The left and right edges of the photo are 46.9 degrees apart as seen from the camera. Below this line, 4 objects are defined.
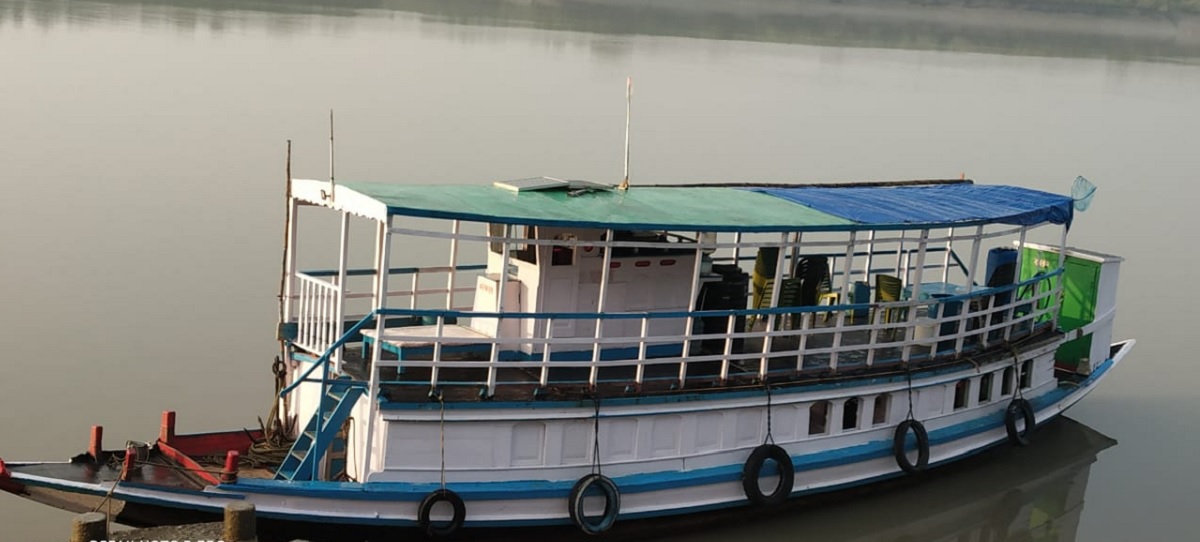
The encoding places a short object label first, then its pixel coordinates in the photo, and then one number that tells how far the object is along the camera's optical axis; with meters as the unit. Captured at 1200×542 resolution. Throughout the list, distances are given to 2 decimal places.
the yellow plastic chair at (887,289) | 15.20
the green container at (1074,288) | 17.47
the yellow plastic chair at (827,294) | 15.32
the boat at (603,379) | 11.48
